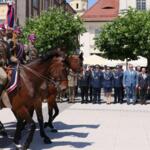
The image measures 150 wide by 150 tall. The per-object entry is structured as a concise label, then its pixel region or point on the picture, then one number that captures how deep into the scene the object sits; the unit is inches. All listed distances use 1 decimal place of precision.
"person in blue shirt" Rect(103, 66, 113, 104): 865.5
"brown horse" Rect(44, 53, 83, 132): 393.4
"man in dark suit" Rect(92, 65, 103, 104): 872.2
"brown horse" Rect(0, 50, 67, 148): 357.7
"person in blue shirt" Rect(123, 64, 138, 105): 861.8
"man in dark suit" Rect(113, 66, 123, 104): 868.1
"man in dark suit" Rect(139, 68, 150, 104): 863.7
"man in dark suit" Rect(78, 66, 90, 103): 879.6
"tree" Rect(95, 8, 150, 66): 1029.8
